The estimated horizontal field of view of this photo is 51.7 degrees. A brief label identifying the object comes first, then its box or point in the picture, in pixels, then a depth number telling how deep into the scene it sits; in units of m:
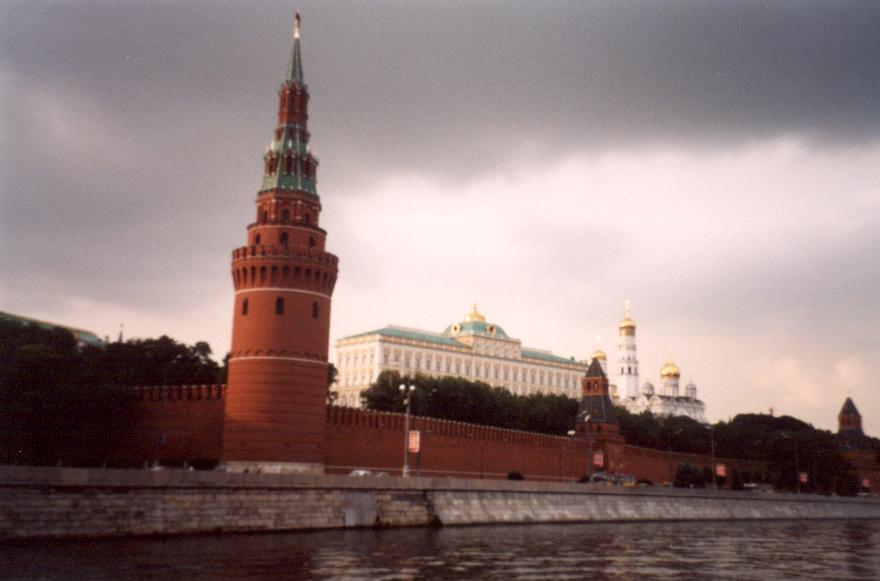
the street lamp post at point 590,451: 67.55
